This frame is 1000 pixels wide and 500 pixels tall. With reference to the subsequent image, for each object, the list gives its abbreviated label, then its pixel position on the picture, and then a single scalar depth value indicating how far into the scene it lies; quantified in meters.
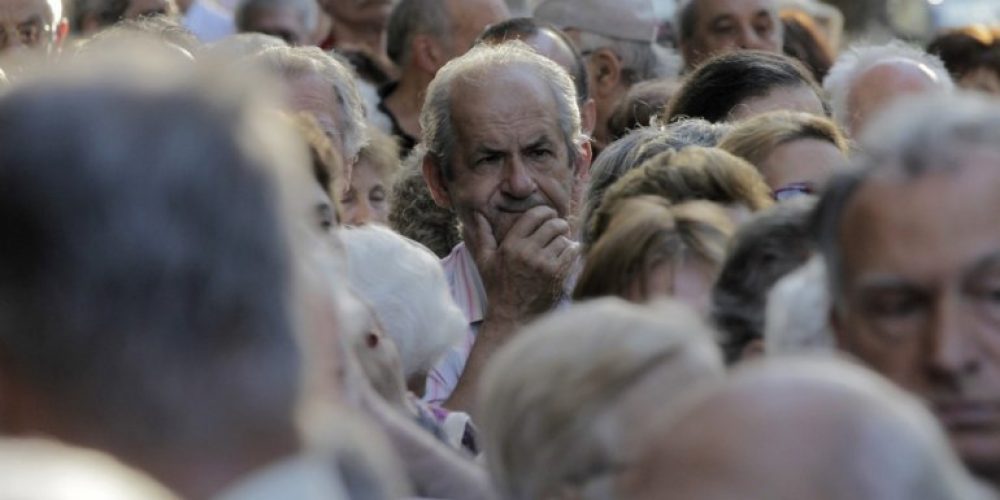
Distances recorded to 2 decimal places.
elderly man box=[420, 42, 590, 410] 11.47
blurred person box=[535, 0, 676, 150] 19.14
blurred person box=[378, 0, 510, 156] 17.92
